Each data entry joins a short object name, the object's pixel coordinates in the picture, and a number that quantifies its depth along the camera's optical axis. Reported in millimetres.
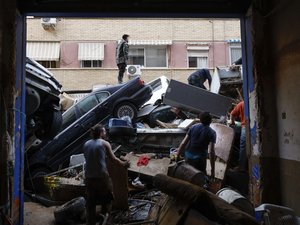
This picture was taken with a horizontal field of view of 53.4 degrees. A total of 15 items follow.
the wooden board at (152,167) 6799
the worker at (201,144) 5488
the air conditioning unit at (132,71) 15384
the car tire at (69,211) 5440
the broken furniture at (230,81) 8688
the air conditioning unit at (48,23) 16178
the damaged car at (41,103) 5671
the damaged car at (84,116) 7728
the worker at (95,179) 4854
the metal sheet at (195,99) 8237
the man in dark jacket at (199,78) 9476
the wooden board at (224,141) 6620
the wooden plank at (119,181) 5804
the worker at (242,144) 6442
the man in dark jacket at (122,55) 11120
